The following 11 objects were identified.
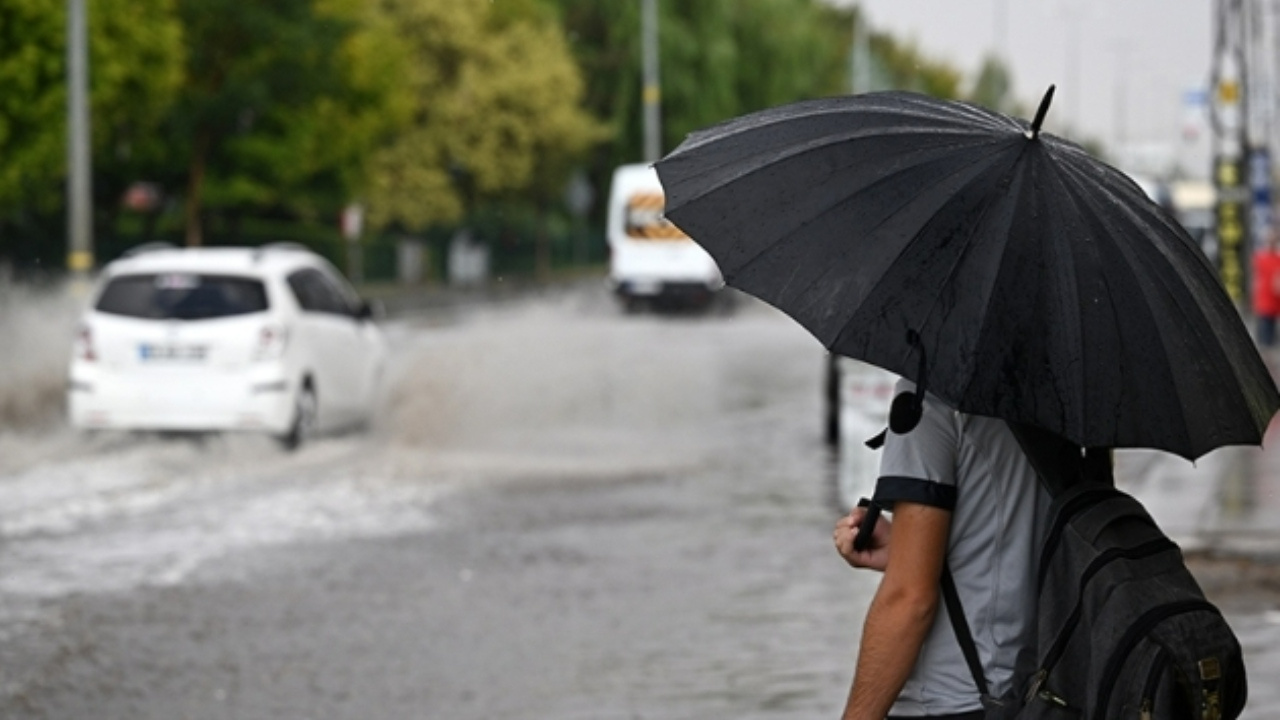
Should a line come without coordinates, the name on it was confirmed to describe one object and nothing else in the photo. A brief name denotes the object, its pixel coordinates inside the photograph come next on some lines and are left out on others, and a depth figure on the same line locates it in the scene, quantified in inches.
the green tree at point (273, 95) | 1760.6
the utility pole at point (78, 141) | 991.0
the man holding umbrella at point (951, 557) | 150.3
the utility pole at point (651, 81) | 2650.1
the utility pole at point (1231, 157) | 1424.7
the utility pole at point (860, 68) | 3649.1
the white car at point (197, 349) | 690.2
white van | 1824.6
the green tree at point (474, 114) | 2586.1
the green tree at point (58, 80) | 1253.1
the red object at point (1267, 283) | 1234.6
